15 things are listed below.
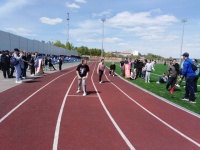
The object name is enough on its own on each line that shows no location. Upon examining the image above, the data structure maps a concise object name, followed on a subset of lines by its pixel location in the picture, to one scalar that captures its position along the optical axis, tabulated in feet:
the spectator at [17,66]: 33.43
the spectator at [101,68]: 41.10
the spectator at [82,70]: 27.29
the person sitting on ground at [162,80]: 44.02
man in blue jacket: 24.44
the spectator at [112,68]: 55.75
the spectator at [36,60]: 50.93
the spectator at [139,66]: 51.38
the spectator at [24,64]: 39.37
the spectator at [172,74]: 31.28
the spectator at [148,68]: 43.27
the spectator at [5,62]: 38.30
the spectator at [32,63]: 45.58
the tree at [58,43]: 248.06
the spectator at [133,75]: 49.19
